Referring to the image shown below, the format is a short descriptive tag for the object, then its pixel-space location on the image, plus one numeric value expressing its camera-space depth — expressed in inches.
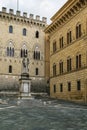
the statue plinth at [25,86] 459.7
